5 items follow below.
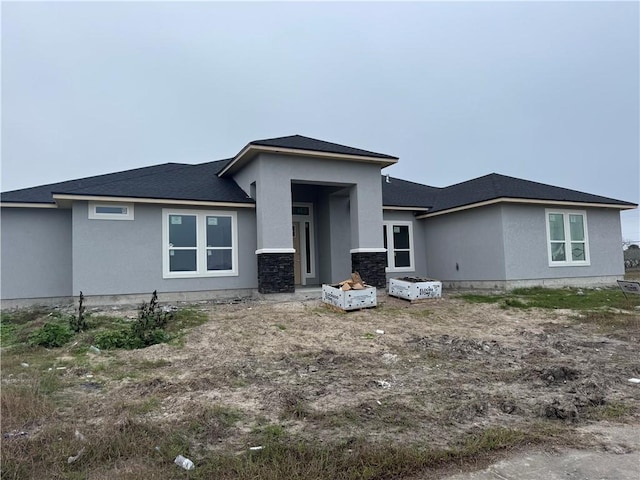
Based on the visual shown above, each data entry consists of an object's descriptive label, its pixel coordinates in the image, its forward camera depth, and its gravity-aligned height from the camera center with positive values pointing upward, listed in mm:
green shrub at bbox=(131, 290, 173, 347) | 7398 -1210
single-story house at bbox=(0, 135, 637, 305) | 11945 +1074
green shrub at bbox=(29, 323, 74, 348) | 7176 -1229
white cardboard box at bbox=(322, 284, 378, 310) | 10539 -999
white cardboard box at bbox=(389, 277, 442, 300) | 12027 -907
